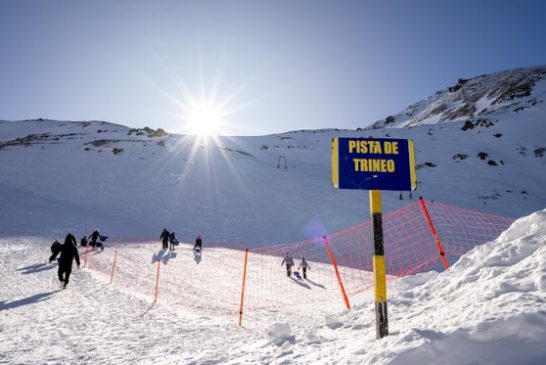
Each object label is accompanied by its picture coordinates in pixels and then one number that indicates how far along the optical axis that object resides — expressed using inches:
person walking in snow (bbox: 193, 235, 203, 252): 873.5
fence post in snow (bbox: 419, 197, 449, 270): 300.0
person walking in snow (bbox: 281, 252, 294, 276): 682.8
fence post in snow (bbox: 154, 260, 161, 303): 452.7
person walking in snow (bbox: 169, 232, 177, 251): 878.4
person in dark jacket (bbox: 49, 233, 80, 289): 454.1
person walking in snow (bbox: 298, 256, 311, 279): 683.9
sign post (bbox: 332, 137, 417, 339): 169.9
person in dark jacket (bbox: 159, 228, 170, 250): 872.1
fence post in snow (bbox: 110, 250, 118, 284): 540.4
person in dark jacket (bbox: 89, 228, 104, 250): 829.2
